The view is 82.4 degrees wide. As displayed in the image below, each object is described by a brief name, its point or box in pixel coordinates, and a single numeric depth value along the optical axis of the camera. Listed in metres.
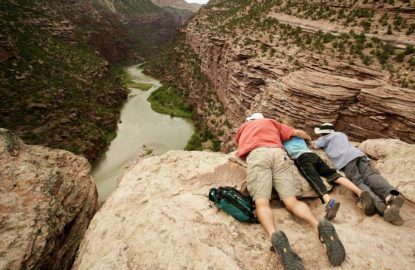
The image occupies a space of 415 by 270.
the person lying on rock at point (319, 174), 4.61
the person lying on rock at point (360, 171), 4.44
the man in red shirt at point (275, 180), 3.54
